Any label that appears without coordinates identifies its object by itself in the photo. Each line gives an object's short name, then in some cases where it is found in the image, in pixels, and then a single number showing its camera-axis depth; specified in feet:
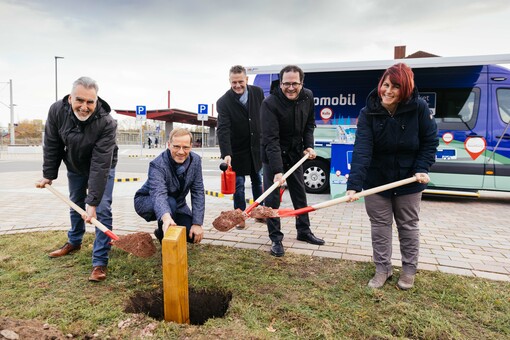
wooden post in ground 7.57
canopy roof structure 93.35
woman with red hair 9.20
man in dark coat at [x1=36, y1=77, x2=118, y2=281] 9.71
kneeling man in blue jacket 10.40
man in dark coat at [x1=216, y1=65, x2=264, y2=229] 15.69
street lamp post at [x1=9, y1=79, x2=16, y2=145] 102.68
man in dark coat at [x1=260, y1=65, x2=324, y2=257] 12.27
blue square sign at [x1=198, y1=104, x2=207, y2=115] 46.56
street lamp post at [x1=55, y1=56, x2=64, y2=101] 96.22
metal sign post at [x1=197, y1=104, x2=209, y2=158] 46.55
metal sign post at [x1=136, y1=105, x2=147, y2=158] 58.85
